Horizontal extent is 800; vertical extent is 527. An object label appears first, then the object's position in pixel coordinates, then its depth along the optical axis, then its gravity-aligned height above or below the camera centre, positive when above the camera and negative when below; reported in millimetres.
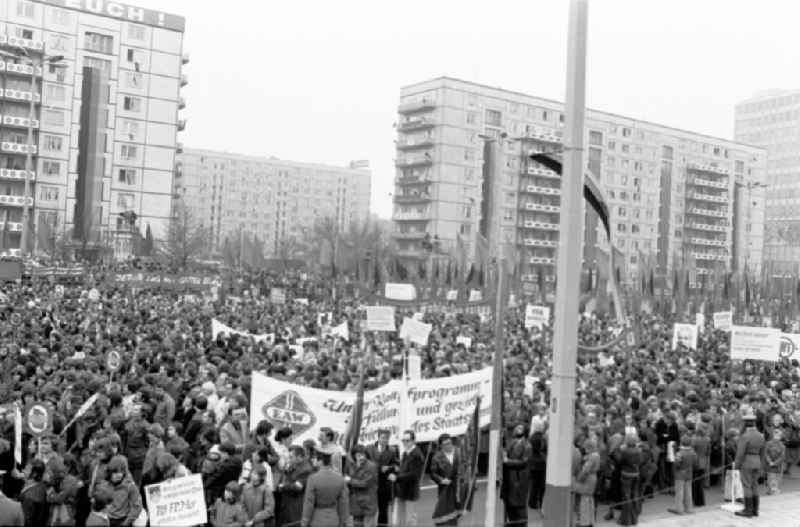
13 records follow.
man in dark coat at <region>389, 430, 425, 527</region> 11633 -2321
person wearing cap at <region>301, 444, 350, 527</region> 9750 -2231
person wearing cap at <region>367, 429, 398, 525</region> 11742 -2176
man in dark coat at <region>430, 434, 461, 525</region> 11711 -2374
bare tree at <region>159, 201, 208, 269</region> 61000 +1927
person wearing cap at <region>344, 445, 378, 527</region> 10859 -2298
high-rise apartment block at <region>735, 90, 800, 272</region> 127475 +20167
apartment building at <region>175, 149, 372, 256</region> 170875 +14147
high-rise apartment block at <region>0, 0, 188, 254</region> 75000 +12106
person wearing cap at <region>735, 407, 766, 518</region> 14086 -2377
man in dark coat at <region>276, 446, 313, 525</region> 10461 -2292
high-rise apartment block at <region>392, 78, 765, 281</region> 95125 +11386
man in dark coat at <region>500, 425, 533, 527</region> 12477 -2585
